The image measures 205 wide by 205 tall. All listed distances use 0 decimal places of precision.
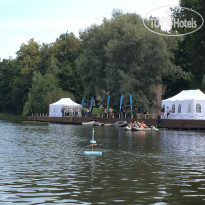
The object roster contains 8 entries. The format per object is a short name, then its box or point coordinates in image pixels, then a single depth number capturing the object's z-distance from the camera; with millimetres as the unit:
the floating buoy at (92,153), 26750
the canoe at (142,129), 59750
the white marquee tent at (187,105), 66125
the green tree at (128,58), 77625
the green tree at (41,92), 110919
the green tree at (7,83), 146750
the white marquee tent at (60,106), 99688
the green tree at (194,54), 80000
